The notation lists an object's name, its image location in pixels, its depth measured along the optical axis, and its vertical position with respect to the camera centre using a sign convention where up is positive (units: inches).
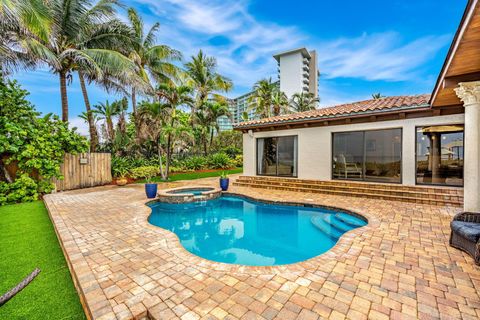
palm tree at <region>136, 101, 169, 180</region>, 522.5 +91.7
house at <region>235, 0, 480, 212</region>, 206.1 +23.9
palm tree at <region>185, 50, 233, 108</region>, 846.5 +314.1
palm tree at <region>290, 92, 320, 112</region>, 1225.3 +309.8
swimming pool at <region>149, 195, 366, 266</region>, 190.2 -77.5
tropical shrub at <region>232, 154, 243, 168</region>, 860.0 -10.2
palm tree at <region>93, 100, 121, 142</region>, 566.3 +119.0
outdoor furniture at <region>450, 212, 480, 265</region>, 137.3 -49.0
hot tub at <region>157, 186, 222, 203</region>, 338.0 -57.1
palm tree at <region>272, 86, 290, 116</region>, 1001.2 +256.1
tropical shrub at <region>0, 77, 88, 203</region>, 330.6 +19.6
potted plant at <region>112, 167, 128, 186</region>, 523.5 -31.4
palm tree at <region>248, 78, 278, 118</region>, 1006.4 +277.8
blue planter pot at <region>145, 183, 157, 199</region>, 338.6 -46.5
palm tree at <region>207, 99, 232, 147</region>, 786.8 +165.3
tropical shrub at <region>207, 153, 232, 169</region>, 773.9 -8.8
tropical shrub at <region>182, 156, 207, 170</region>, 710.5 -13.7
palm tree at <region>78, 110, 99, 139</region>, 518.5 +105.8
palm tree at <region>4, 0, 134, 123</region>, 398.6 +228.7
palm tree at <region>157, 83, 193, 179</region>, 518.0 +133.2
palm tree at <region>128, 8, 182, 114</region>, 609.0 +296.9
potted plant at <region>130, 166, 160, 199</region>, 549.2 -31.4
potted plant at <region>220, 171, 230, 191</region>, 400.5 -43.3
